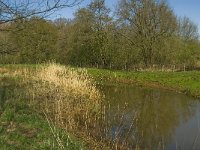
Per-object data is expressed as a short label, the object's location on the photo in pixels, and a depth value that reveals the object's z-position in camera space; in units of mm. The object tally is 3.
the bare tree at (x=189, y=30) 37747
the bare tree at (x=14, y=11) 5140
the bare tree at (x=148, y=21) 24948
